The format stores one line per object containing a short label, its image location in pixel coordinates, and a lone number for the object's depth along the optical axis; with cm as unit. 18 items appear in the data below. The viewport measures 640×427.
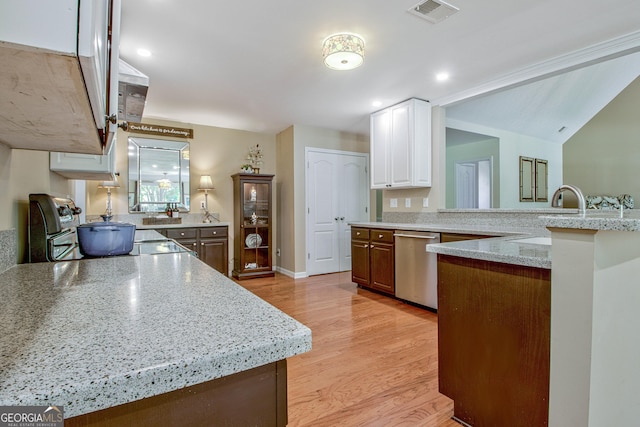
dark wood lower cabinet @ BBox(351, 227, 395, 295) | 359
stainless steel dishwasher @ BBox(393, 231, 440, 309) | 312
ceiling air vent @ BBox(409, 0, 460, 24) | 197
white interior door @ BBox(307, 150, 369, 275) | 495
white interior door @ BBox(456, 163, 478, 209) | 627
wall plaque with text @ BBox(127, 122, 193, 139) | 431
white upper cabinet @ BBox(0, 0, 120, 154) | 41
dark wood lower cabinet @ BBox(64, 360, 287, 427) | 43
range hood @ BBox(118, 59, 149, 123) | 145
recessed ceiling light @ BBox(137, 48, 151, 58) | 252
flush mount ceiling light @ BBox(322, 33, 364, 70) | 233
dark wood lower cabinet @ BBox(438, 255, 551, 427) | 127
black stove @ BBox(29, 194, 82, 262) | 130
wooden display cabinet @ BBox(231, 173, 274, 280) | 473
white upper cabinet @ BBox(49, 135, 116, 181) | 187
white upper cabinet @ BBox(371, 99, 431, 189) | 364
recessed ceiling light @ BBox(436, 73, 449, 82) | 302
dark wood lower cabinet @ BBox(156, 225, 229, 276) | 414
